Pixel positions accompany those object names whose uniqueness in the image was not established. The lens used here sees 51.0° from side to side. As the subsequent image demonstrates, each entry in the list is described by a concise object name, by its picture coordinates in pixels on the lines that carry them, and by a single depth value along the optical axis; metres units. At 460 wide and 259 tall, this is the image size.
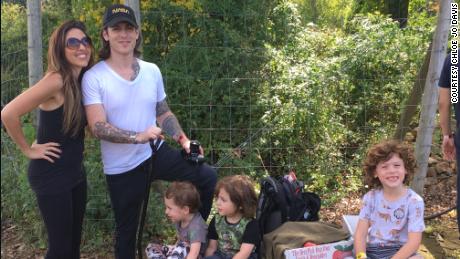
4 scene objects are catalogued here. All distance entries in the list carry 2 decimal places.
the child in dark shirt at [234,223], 3.10
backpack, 3.41
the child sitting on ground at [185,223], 3.13
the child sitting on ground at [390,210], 2.96
